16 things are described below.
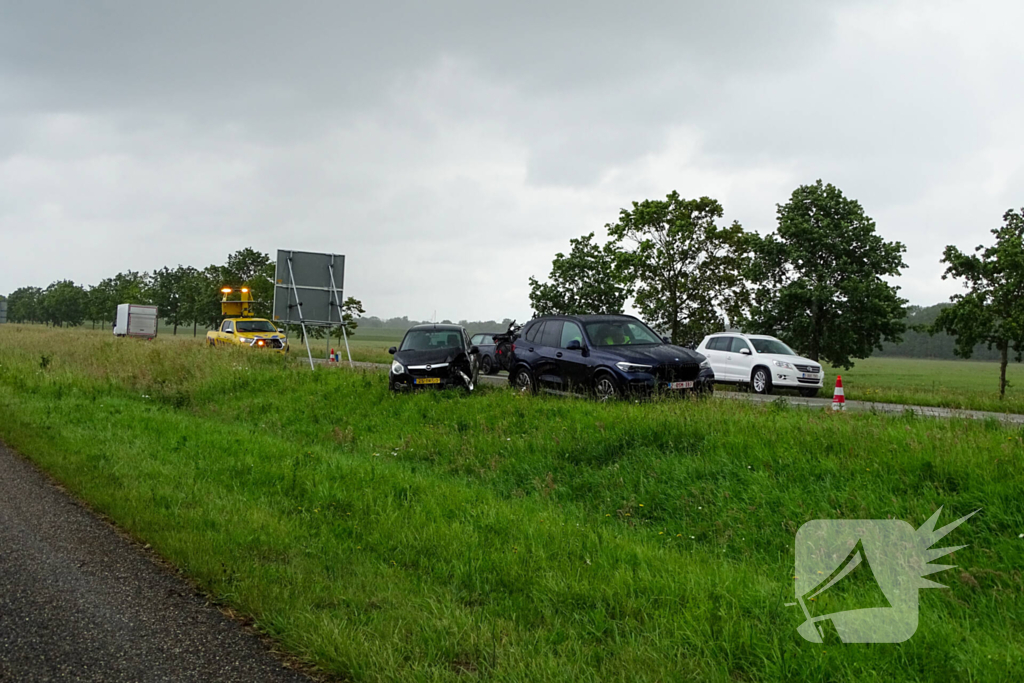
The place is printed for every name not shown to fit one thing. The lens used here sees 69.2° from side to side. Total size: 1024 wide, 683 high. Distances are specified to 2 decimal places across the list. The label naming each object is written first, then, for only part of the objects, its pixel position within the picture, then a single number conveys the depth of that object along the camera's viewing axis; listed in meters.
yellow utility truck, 32.31
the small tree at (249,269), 63.26
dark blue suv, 13.30
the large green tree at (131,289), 94.25
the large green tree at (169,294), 89.81
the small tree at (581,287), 44.19
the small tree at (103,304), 102.61
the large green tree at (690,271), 37.00
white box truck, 54.41
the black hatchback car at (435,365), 16.14
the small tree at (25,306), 149.65
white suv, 20.77
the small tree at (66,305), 124.62
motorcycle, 19.40
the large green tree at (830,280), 32.22
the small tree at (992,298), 27.61
